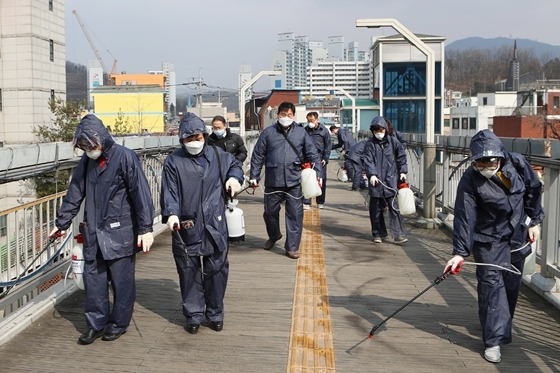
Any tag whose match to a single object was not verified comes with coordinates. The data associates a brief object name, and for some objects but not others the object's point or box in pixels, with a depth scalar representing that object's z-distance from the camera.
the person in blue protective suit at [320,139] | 13.97
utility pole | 76.45
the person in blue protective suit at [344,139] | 16.88
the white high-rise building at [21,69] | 47.31
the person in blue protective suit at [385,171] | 9.95
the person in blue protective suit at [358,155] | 10.40
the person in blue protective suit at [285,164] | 8.93
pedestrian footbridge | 5.13
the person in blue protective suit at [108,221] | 5.51
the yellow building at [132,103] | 99.81
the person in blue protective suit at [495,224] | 5.21
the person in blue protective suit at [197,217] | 5.73
